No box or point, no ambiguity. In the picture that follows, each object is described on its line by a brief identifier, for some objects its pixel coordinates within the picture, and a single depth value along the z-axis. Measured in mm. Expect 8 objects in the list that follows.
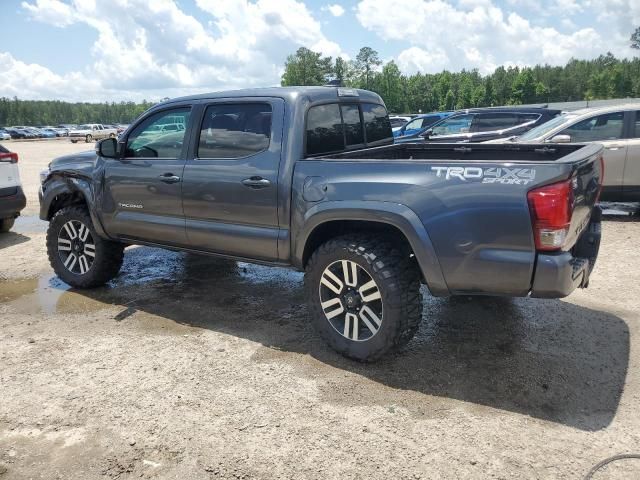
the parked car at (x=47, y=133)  66312
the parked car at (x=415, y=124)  15673
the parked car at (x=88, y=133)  49938
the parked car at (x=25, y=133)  64312
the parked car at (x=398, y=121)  25322
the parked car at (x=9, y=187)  7633
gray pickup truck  3037
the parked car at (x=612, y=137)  7758
